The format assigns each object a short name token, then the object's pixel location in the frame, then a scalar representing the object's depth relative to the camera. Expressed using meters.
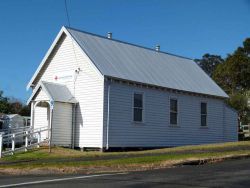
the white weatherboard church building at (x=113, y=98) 27.78
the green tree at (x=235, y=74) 62.69
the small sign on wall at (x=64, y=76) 29.72
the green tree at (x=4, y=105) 53.31
